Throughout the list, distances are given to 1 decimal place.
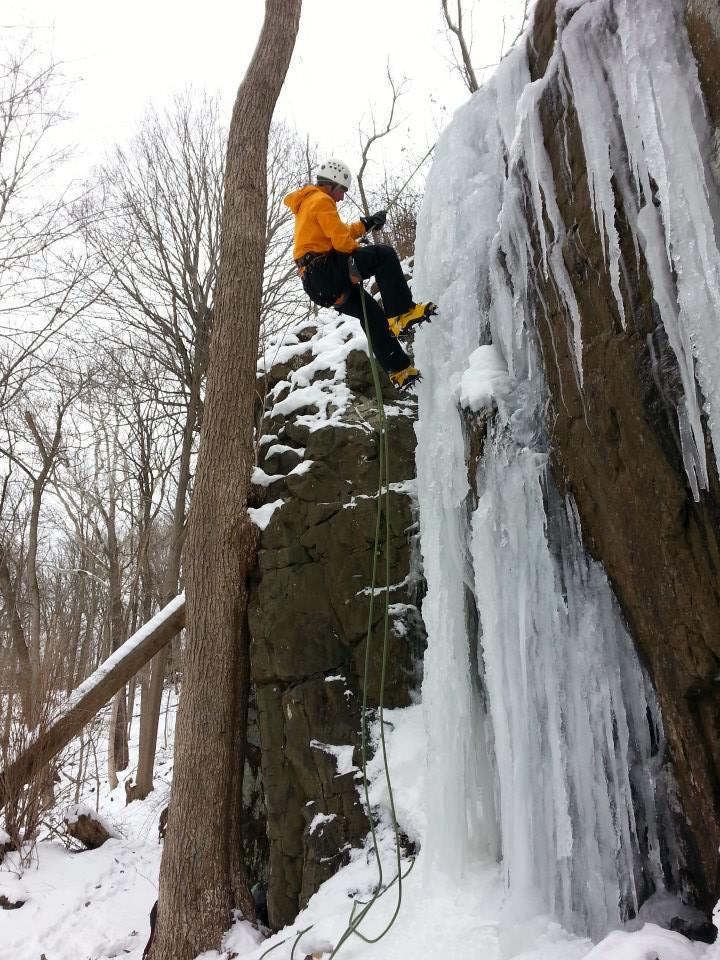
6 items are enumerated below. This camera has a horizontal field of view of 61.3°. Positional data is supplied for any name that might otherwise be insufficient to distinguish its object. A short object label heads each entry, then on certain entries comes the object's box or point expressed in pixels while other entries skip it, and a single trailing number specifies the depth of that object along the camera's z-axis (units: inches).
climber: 128.3
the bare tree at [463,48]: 333.4
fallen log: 174.4
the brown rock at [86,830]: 202.1
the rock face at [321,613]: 130.3
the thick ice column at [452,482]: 104.9
